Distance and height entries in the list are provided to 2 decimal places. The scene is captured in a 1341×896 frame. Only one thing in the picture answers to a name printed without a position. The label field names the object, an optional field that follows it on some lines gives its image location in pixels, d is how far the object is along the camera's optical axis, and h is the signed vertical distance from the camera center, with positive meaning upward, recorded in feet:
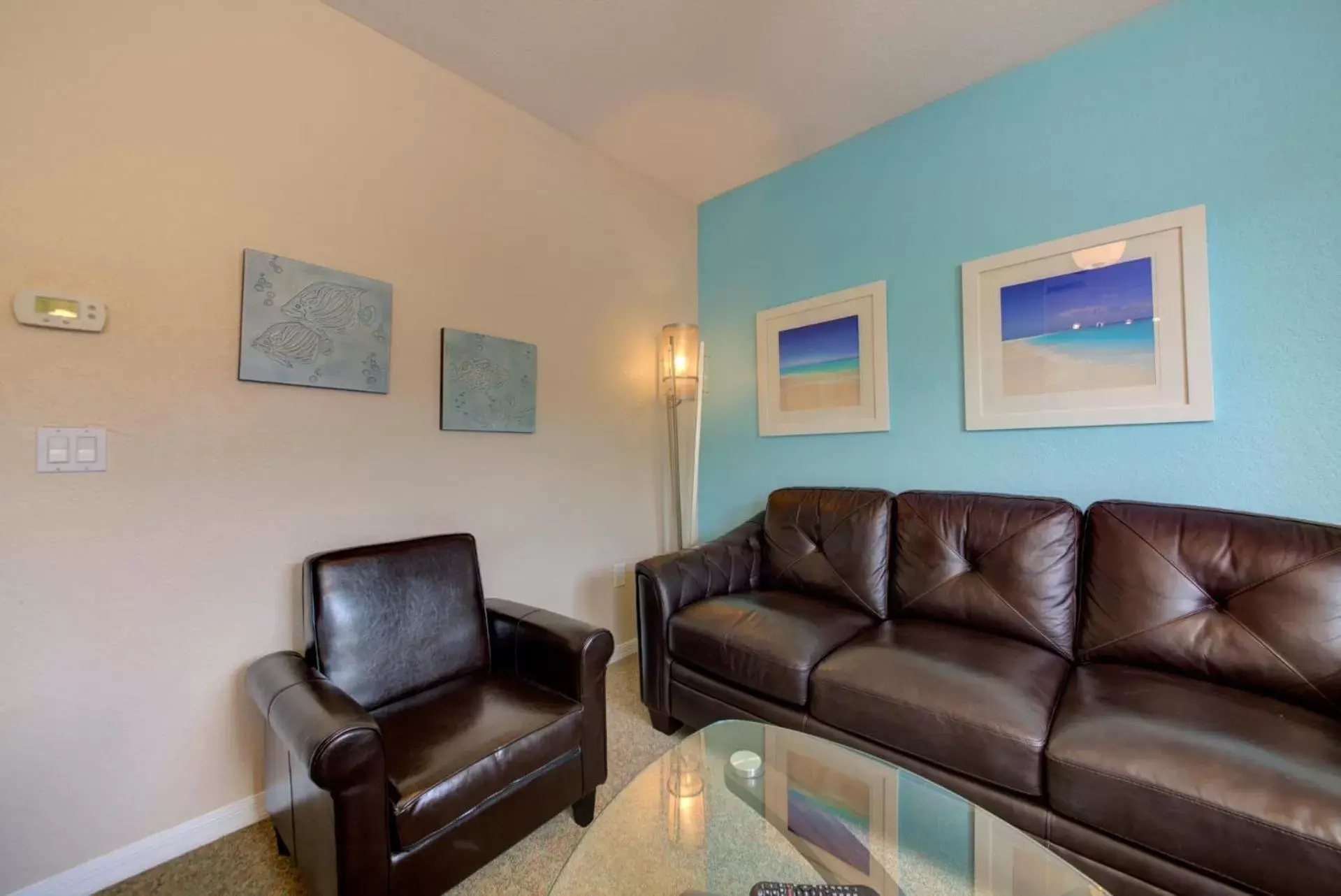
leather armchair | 3.38 -2.30
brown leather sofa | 3.29 -2.03
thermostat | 4.01 +1.30
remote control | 2.83 -2.50
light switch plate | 4.10 +0.13
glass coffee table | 3.10 -2.63
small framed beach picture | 7.87 +1.63
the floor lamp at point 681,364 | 8.95 +1.78
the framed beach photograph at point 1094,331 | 5.53 +1.58
